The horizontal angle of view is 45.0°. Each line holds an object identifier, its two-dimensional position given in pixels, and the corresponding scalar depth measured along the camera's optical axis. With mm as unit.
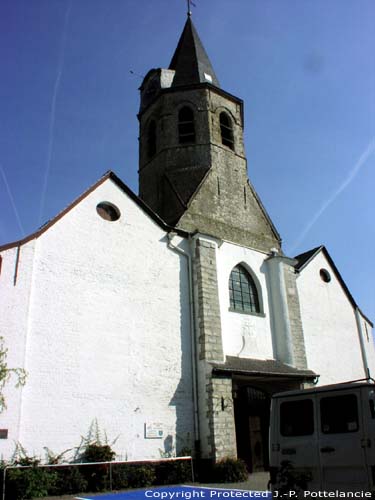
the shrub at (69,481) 10117
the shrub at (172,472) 11742
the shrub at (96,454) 10875
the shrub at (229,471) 11875
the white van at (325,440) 5707
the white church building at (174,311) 11352
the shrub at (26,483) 9195
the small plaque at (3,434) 9927
